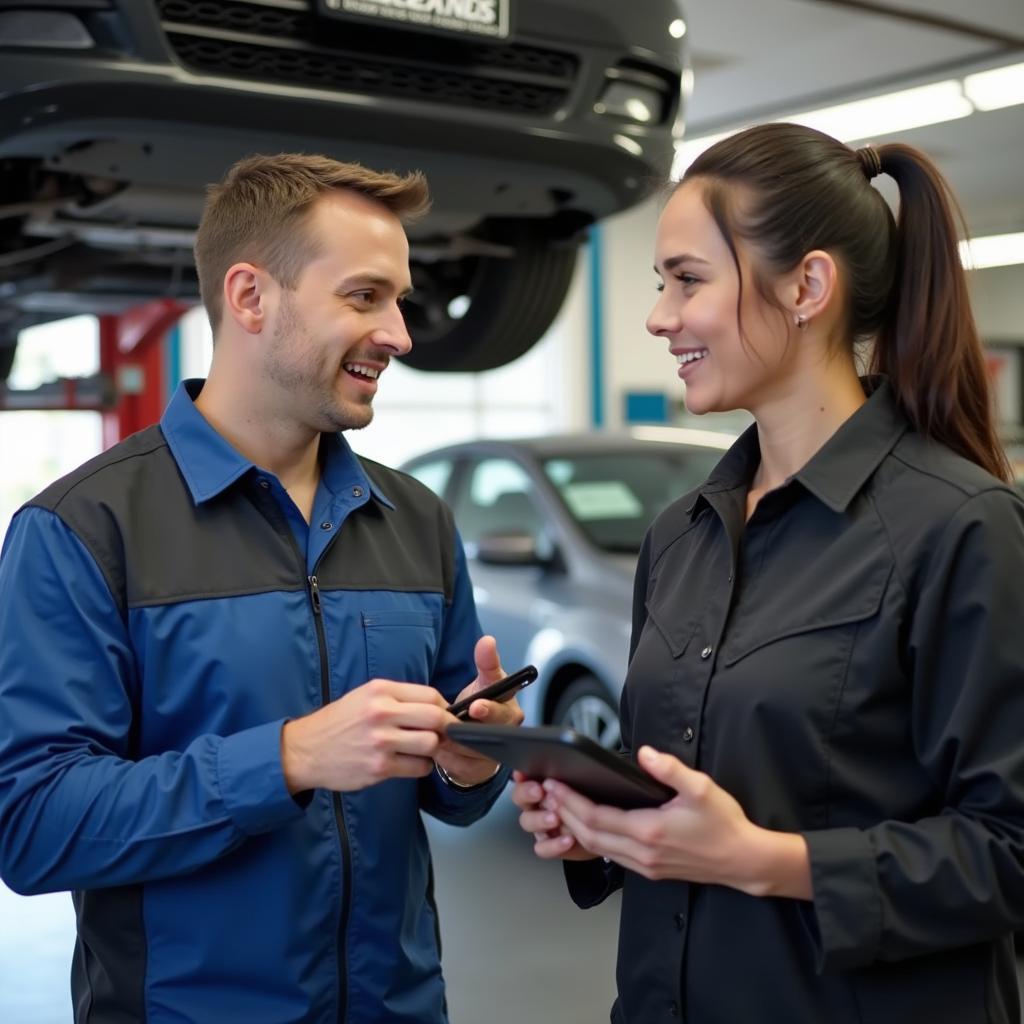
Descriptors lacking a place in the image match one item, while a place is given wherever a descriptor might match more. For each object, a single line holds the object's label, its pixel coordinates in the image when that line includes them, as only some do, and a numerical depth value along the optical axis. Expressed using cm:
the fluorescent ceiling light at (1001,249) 1259
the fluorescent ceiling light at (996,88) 838
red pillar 434
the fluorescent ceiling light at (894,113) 873
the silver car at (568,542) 373
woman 112
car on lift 236
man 128
